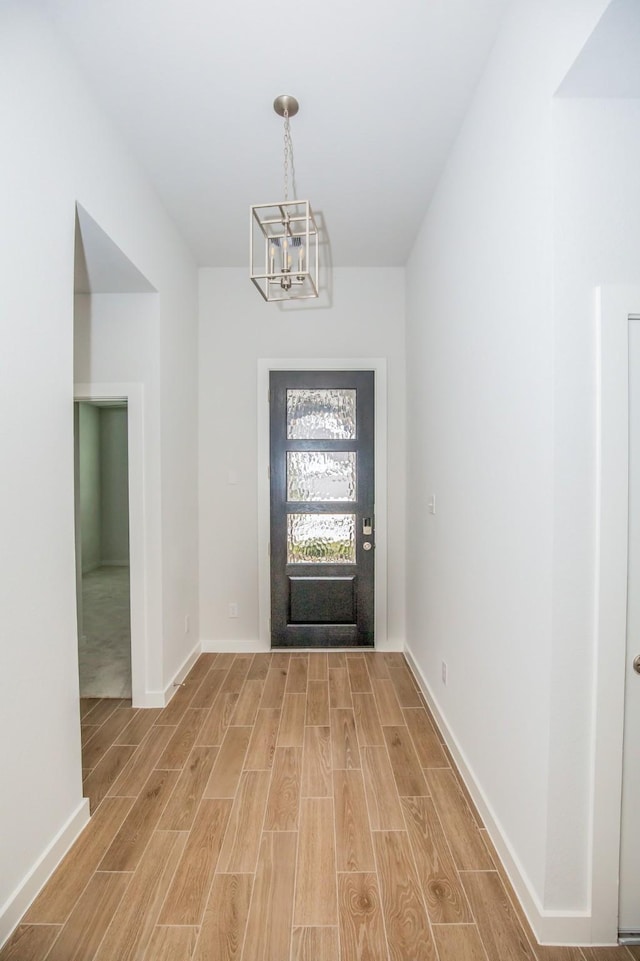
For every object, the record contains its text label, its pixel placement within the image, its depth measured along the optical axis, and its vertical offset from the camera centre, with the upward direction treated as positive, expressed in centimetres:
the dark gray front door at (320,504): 371 -28
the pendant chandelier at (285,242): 201 +153
